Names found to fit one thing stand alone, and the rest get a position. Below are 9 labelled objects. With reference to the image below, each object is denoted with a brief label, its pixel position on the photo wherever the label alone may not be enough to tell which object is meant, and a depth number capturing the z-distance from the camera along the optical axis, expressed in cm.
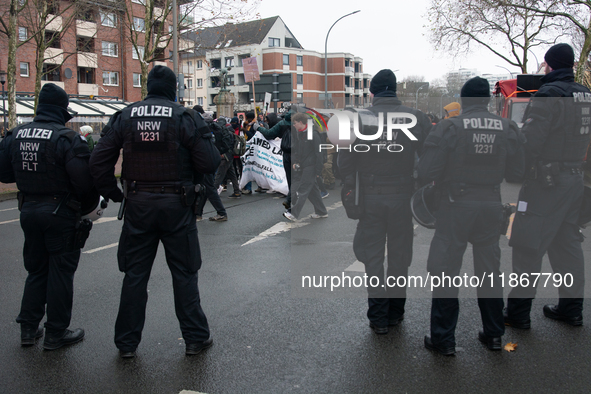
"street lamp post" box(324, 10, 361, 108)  3123
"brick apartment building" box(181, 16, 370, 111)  8019
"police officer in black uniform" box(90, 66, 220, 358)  353
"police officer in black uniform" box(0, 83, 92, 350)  374
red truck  1442
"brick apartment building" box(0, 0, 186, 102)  4216
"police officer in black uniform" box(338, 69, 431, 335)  392
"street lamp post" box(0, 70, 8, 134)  2645
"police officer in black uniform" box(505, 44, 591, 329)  388
